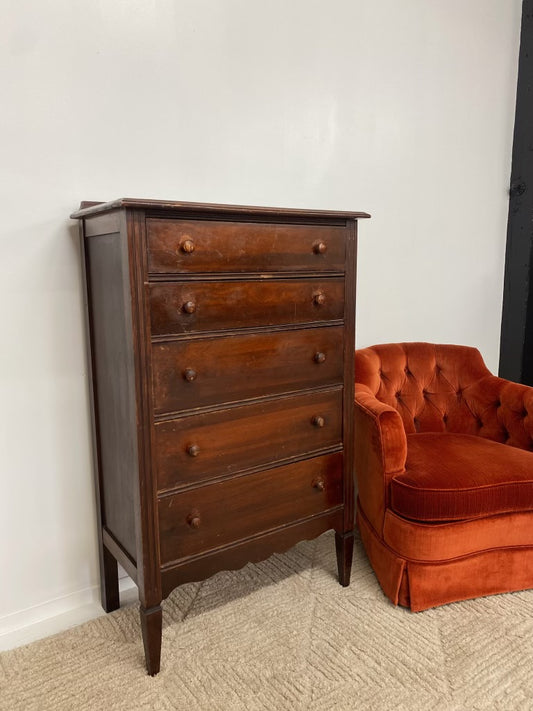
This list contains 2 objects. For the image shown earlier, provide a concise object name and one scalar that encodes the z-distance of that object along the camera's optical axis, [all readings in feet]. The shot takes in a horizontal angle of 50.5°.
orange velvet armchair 6.65
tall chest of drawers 5.44
